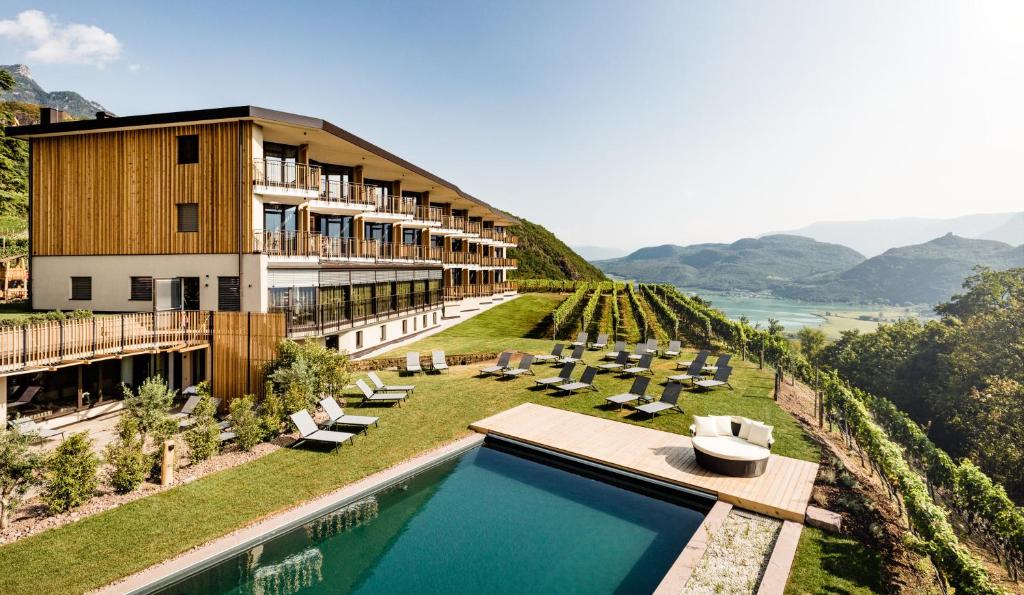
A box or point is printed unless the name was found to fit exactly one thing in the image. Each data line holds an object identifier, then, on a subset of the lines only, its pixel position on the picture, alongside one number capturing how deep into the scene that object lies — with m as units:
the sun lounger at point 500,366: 18.92
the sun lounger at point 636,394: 14.57
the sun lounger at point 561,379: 17.18
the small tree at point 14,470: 7.76
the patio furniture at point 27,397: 12.21
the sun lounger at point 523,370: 18.88
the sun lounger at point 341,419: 12.35
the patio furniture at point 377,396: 14.80
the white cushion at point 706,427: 10.73
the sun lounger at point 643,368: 18.92
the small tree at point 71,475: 8.08
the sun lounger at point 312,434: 11.26
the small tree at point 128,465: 8.84
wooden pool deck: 8.81
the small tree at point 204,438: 10.16
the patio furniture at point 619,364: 19.44
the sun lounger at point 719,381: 16.70
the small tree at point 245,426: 10.93
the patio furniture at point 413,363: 19.20
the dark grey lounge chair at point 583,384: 16.34
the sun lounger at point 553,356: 21.47
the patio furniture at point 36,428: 10.49
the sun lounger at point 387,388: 15.93
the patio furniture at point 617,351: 21.16
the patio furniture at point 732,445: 9.69
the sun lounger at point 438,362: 19.66
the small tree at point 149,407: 10.66
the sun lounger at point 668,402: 13.82
